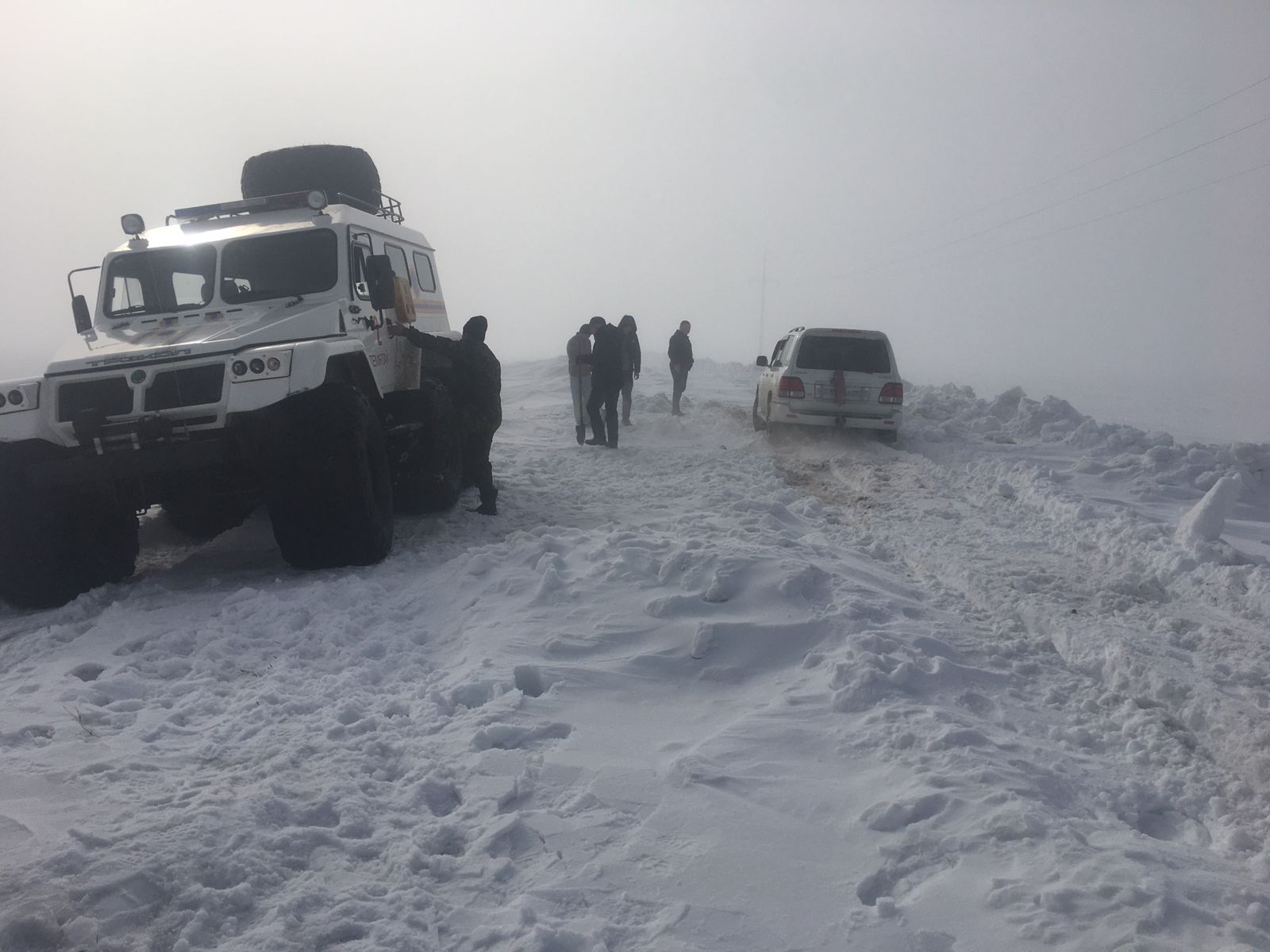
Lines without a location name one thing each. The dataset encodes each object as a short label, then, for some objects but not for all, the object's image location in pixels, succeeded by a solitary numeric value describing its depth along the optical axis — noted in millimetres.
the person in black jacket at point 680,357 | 15656
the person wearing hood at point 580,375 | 11977
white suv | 11891
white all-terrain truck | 5523
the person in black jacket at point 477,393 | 7879
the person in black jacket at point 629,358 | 13172
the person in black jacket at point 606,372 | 11570
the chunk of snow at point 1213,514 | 6625
